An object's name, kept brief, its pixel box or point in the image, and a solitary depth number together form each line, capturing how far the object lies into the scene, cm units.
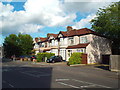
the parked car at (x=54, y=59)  2024
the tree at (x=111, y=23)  1530
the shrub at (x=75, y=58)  1692
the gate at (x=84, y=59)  1769
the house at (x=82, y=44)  1981
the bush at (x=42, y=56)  2299
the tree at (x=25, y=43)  3746
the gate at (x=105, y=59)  1996
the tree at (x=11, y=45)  3646
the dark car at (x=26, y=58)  2821
